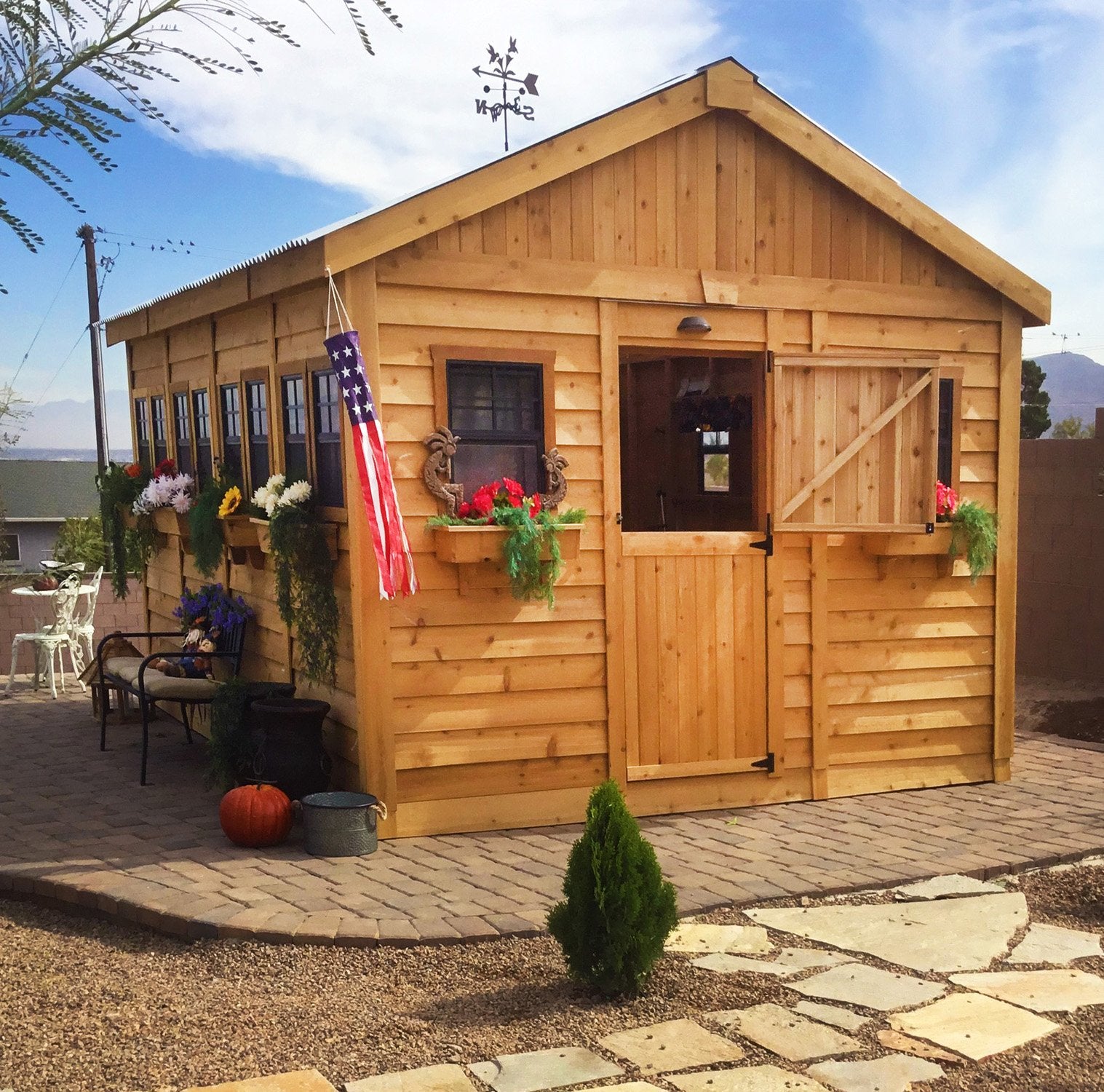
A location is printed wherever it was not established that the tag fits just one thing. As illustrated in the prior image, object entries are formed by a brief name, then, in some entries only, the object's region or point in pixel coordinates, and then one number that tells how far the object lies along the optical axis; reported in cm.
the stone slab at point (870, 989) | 443
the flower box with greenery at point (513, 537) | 641
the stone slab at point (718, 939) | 498
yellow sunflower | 783
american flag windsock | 598
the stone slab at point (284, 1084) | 374
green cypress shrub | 438
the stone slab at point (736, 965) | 471
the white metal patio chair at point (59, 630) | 1118
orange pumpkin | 624
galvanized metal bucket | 617
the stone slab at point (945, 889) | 566
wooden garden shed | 656
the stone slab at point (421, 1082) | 377
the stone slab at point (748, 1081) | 377
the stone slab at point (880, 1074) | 379
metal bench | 773
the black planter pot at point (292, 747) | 662
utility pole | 2159
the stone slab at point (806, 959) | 478
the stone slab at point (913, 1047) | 397
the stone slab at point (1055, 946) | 486
